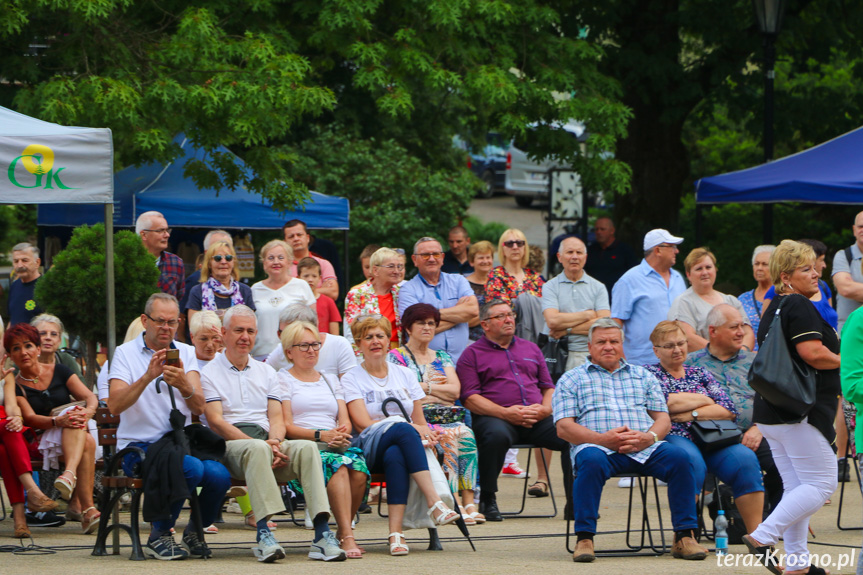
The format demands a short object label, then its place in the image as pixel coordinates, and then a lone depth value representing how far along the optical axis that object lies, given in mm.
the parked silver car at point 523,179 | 55206
